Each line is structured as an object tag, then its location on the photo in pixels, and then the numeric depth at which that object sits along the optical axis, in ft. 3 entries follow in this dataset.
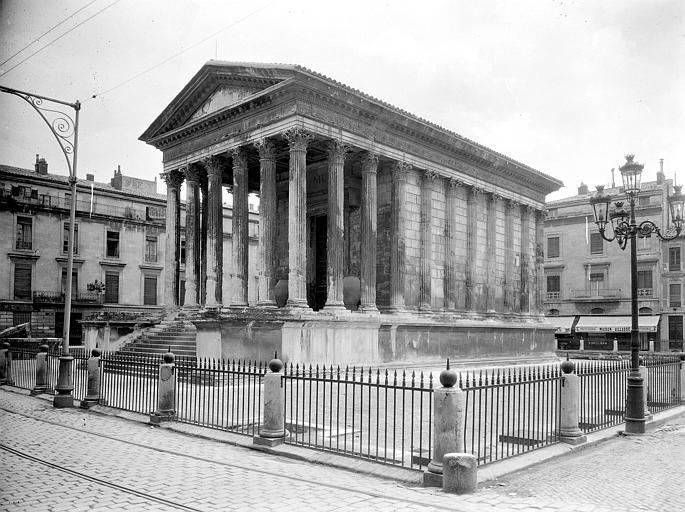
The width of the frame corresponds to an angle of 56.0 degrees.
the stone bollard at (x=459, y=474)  23.71
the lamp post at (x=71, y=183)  47.44
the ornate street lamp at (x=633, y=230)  39.11
